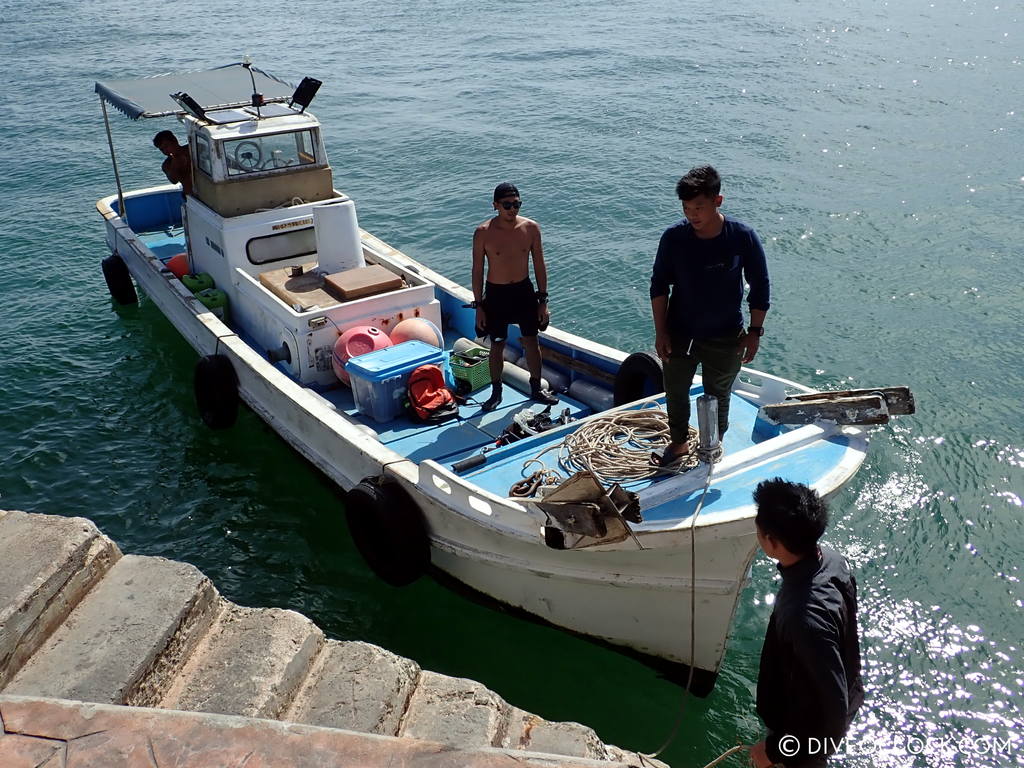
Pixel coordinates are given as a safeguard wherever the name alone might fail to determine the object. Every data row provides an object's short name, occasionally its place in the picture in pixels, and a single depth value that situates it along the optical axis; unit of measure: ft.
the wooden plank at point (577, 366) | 27.12
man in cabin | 32.12
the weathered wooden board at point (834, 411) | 19.80
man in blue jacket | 17.46
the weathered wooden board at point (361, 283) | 28.02
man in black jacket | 11.23
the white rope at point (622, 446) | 20.67
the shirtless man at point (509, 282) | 24.26
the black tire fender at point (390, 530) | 21.99
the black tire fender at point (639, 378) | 24.81
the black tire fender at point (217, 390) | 29.25
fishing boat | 19.34
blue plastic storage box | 25.88
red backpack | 26.20
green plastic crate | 27.71
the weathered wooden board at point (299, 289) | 27.89
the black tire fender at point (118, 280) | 40.52
